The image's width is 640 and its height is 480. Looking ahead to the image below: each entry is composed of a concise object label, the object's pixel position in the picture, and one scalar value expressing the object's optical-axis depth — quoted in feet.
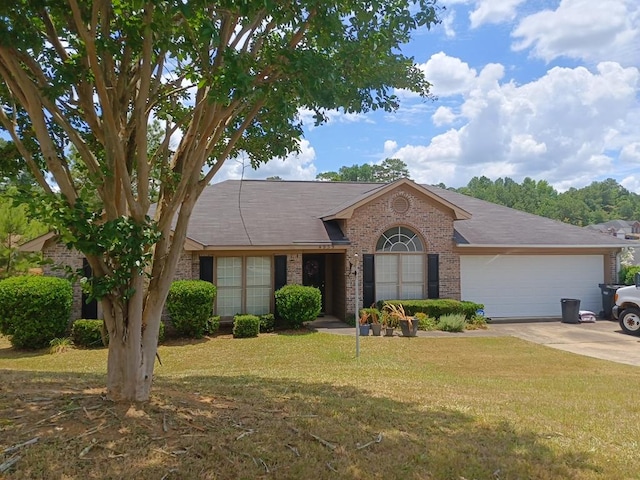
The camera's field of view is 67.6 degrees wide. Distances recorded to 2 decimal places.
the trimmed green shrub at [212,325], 45.96
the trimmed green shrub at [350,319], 50.39
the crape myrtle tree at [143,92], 14.74
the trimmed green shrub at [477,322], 49.83
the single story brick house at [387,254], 49.60
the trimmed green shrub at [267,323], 47.80
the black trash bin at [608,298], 55.36
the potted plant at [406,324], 44.73
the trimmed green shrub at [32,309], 39.19
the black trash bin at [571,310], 52.80
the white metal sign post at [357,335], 34.50
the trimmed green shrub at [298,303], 46.80
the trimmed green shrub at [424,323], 48.39
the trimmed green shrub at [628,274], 57.10
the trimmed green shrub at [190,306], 43.32
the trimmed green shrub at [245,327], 45.37
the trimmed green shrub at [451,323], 47.73
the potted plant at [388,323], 45.68
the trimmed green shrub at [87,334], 41.11
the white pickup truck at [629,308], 45.44
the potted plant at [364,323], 45.55
